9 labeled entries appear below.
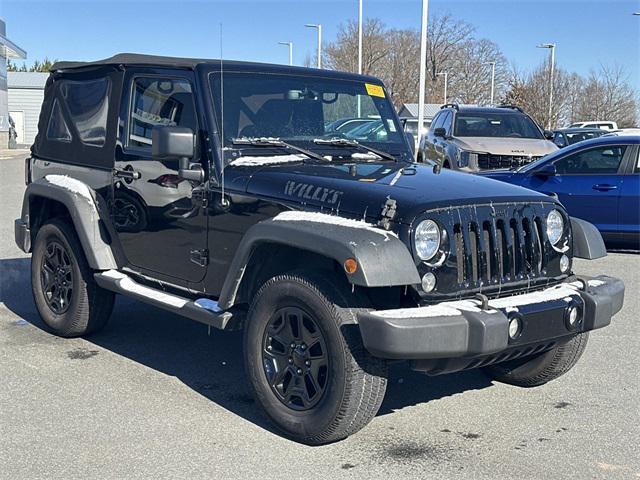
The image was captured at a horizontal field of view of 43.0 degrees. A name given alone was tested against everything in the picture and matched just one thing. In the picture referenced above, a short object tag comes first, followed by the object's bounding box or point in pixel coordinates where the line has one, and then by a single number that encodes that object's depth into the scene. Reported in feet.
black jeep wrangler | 12.78
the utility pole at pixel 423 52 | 65.21
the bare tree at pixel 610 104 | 166.20
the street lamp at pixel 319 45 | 112.57
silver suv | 45.37
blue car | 33.06
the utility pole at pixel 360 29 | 86.26
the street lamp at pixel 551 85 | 143.73
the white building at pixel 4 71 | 114.01
